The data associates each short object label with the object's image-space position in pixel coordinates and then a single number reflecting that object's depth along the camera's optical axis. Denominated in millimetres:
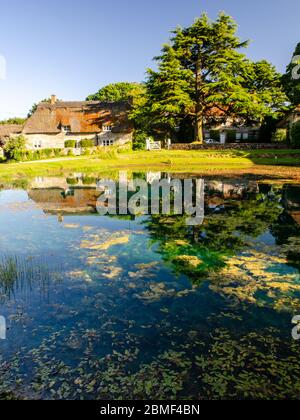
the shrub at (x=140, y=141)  51062
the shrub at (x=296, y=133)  39844
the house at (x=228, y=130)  55062
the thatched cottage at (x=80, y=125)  57062
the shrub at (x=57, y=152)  48456
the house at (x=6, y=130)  70406
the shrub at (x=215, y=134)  59441
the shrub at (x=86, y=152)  48812
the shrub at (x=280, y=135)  49181
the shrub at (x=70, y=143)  56544
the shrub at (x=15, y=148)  42062
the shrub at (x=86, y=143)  55594
